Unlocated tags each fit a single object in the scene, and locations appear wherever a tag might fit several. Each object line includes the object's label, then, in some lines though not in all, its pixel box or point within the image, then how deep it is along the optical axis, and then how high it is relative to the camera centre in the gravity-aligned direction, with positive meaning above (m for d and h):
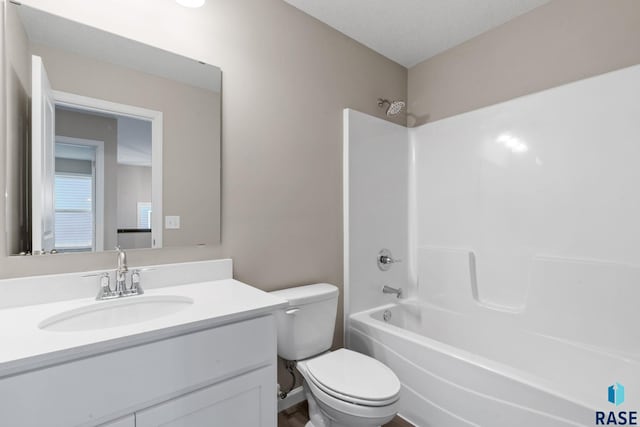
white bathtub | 1.24 -0.79
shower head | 2.28 +0.80
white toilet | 1.31 -0.76
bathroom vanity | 0.75 -0.40
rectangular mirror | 1.14 +0.31
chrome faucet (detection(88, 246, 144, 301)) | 1.20 -0.28
